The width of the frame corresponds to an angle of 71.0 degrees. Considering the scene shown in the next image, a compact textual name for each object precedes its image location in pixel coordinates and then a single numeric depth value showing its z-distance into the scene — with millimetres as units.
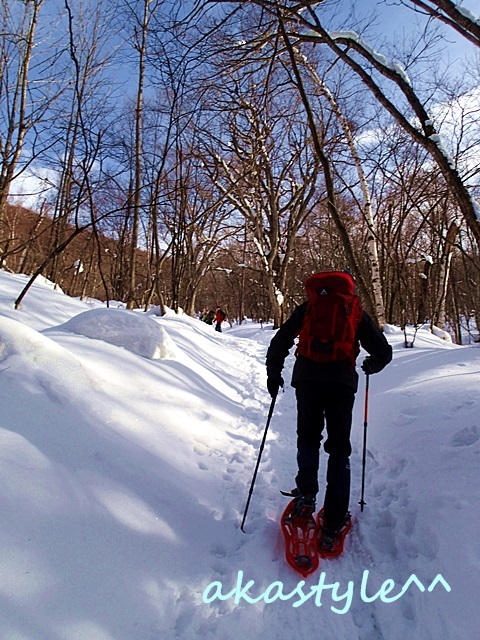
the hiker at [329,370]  2373
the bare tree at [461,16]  3965
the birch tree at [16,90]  5904
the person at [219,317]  18266
